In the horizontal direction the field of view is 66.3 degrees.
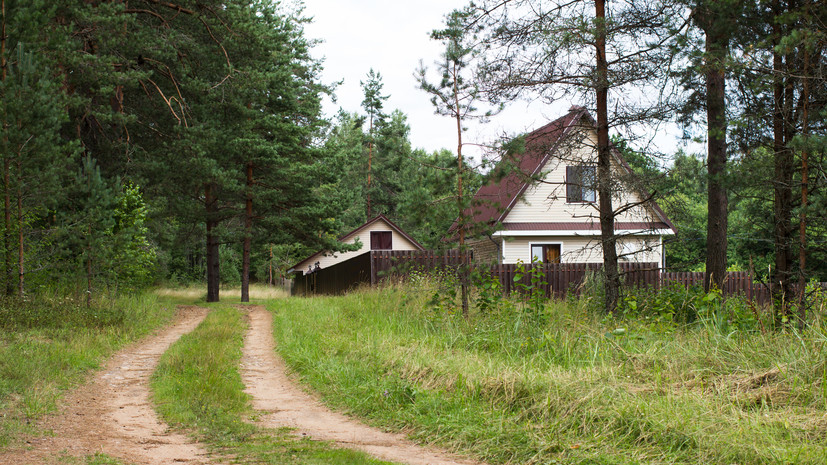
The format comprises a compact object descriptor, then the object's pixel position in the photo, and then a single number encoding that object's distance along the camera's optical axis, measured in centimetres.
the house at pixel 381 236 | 4275
